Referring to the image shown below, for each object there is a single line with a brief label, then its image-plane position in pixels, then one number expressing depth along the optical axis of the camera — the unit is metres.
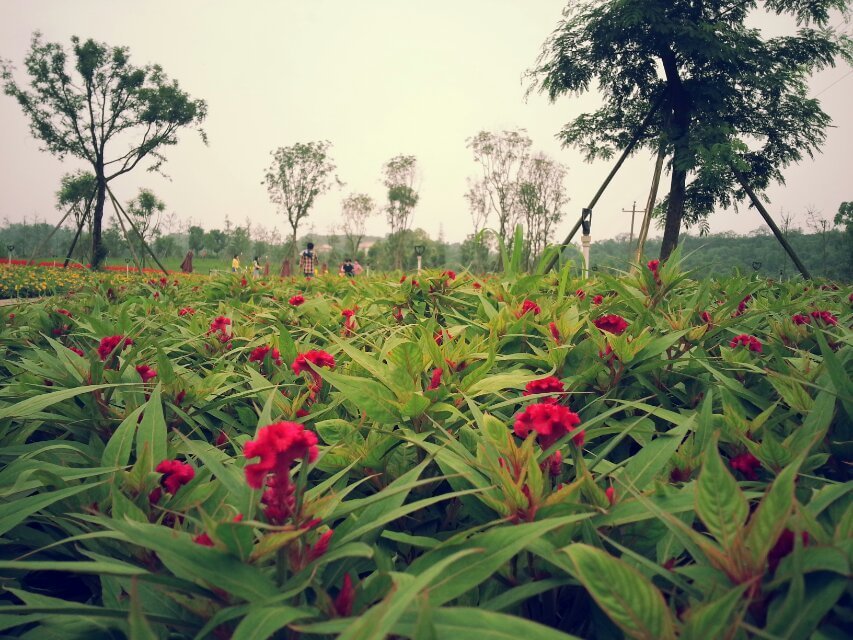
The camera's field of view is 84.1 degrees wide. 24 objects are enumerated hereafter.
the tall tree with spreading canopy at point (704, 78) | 12.95
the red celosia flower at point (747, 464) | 0.78
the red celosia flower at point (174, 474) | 0.71
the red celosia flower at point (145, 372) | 1.12
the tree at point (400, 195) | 47.16
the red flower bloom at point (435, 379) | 0.93
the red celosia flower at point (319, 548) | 0.56
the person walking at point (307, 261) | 16.51
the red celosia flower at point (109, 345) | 1.14
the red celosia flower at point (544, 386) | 0.85
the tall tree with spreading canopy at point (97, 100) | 19.75
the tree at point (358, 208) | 57.25
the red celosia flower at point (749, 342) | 1.22
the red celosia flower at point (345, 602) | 0.53
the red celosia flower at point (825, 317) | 1.38
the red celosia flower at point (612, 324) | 1.16
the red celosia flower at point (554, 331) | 1.23
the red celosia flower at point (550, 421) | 0.66
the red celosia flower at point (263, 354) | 1.36
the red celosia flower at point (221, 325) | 1.57
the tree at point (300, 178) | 38.31
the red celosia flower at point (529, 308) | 1.53
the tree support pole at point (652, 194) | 8.00
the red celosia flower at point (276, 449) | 0.53
